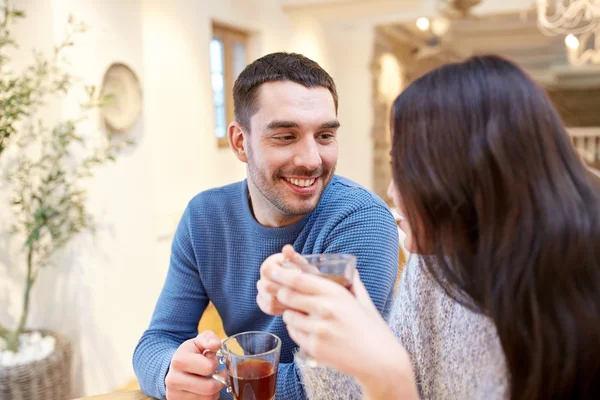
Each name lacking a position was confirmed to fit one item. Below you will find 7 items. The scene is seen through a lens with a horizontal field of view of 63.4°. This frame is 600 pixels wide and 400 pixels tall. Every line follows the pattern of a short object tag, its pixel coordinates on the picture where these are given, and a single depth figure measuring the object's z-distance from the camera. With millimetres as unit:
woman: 659
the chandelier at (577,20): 2928
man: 1191
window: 4168
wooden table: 1086
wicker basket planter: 2172
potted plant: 2232
